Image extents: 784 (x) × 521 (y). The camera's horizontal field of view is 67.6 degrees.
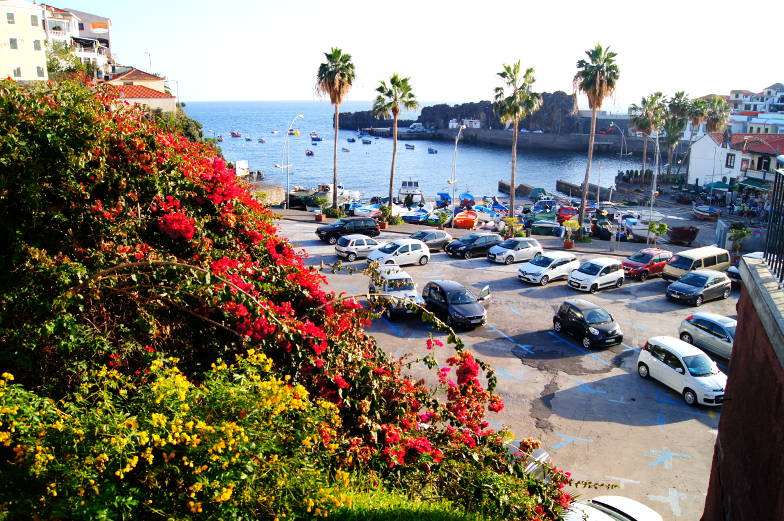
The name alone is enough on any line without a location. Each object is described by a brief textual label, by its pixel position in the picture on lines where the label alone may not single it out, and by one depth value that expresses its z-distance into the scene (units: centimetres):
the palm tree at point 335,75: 4709
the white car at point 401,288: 2272
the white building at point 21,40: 5709
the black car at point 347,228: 3481
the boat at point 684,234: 4634
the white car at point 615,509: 1061
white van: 2942
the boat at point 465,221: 4997
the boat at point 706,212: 6041
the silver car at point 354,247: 3047
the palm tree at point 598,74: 4528
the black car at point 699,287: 2631
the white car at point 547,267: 2833
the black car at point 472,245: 3294
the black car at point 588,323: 2103
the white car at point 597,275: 2775
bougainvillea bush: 530
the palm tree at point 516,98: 4628
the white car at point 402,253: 2948
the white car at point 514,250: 3191
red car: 3034
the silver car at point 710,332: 2066
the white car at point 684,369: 1712
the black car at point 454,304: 2216
